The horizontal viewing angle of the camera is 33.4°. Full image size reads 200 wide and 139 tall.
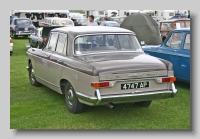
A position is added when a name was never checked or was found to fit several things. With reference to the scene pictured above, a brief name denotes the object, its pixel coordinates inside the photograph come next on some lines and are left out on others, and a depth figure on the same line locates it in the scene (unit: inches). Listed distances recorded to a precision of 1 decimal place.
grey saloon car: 193.3
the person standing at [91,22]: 394.1
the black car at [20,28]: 726.5
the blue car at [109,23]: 937.4
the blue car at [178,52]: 284.5
